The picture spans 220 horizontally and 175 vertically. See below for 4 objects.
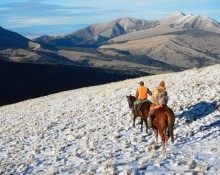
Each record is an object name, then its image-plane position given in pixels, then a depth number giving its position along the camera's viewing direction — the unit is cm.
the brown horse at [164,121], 1558
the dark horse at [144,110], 2023
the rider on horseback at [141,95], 2128
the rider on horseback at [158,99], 1711
